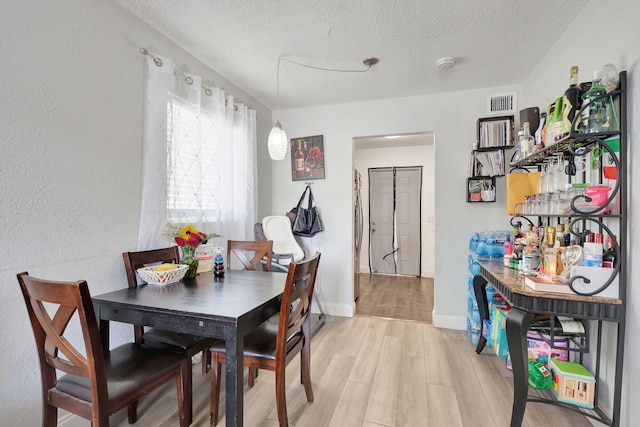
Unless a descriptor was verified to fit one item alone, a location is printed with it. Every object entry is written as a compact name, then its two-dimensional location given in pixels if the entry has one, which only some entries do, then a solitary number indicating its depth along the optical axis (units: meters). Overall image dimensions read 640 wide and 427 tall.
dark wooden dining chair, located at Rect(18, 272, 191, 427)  1.01
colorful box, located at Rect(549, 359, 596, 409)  1.52
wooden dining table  1.22
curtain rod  1.88
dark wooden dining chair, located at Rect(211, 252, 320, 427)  1.41
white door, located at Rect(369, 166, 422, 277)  5.27
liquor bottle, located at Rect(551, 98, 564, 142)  1.51
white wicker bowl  1.68
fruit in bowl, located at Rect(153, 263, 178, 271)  1.72
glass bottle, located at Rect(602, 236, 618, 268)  1.36
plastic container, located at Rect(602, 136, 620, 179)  1.37
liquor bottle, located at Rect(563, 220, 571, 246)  1.59
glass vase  1.92
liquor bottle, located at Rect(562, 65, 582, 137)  1.44
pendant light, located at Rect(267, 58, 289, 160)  2.31
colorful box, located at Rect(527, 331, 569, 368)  1.74
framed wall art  3.33
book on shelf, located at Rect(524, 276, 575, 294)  1.39
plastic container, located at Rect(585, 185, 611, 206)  1.33
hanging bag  3.20
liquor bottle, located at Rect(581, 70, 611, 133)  1.36
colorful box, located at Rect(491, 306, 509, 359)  2.03
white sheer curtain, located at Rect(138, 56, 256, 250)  1.93
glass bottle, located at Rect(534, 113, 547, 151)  1.76
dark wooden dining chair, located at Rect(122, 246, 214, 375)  1.58
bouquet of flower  1.87
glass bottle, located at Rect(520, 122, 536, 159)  1.94
